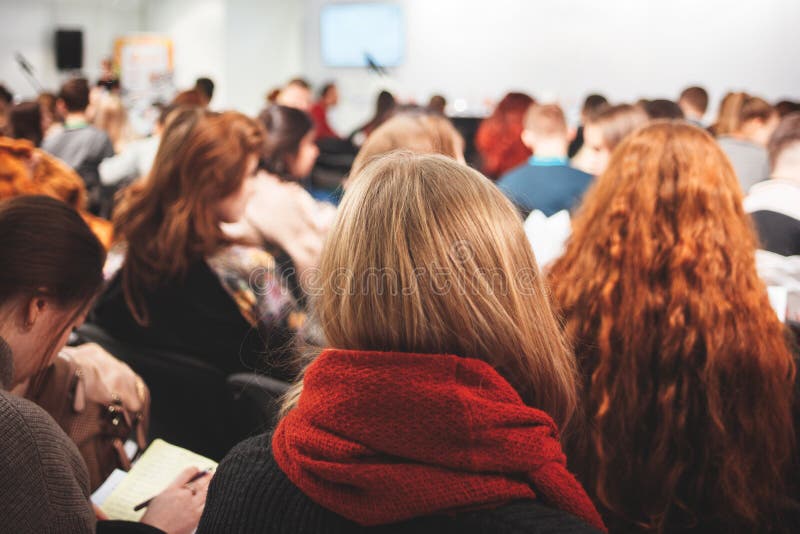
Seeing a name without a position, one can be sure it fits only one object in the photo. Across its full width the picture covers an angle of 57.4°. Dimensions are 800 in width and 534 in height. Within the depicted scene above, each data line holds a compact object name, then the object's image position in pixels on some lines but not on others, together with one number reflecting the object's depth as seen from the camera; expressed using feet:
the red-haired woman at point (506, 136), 15.53
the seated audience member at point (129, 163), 15.40
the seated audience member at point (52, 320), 3.57
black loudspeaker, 34.91
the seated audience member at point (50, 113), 21.25
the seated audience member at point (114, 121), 18.80
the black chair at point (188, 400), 6.81
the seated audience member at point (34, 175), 8.12
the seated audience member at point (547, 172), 11.72
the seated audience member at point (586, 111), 18.72
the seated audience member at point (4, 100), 19.82
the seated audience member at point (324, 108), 28.35
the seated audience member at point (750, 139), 14.78
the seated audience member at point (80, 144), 15.96
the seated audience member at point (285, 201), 10.79
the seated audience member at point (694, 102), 20.95
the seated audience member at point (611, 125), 11.71
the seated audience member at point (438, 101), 22.68
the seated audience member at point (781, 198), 8.39
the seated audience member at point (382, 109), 14.52
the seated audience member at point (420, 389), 2.72
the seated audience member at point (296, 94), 19.84
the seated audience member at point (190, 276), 7.42
